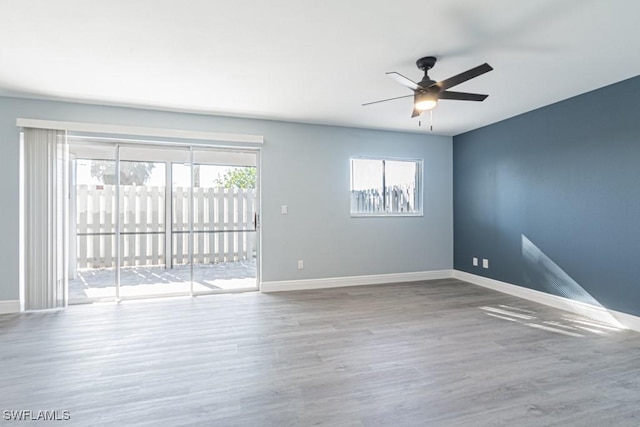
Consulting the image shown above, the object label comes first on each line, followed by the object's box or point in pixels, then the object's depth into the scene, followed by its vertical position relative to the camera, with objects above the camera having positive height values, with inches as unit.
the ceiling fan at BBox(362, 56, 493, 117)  97.2 +41.6
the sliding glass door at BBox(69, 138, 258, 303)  165.2 -4.8
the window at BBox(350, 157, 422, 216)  201.5 +17.0
